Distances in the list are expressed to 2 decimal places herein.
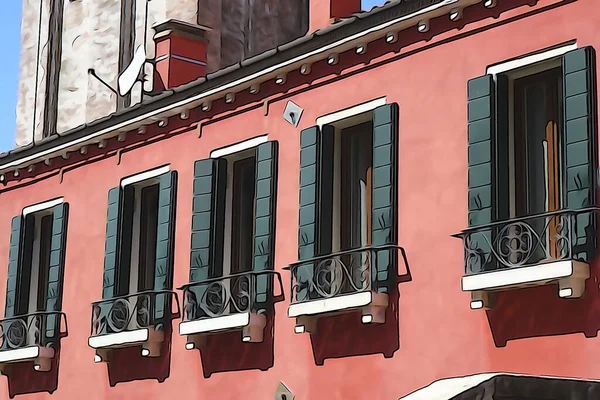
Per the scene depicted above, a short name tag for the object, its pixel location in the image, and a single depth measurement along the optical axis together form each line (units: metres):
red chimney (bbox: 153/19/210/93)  16.91
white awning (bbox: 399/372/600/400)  9.20
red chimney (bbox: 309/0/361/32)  14.16
